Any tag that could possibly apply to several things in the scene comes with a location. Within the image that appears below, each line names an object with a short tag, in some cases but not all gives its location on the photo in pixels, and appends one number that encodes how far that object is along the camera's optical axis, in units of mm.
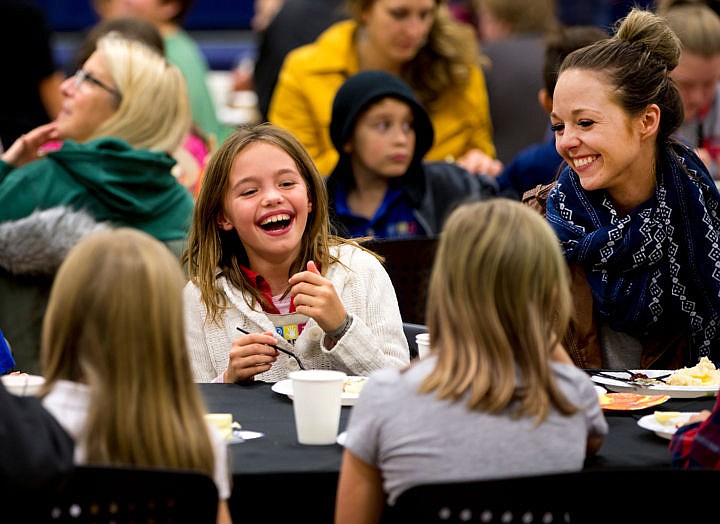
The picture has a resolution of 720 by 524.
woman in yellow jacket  11553
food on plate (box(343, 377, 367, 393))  5636
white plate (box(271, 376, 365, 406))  5524
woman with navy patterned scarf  6663
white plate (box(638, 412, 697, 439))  5009
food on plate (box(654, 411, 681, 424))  5131
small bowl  4758
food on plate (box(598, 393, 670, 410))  5476
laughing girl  6296
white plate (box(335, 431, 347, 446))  4890
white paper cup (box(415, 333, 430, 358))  5743
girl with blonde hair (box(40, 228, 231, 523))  4086
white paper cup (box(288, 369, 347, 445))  4883
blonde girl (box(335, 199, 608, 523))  4238
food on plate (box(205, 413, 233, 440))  4827
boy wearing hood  9751
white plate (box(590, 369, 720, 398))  5721
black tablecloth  4546
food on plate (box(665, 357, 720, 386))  5799
